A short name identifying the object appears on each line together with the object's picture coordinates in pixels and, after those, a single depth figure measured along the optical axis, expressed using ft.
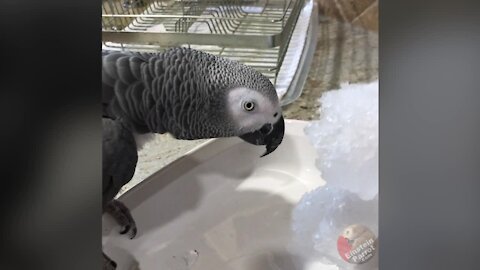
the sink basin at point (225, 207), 0.98
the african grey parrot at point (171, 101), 0.92
